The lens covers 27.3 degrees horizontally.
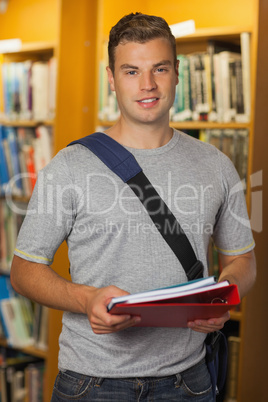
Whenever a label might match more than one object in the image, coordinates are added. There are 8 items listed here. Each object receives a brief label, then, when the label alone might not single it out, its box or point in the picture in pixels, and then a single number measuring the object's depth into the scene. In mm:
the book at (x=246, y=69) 2219
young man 1332
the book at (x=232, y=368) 2383
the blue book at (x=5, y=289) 3008
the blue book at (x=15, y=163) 2922
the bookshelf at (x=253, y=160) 2143
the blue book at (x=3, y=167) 2953
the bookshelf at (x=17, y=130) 2842
